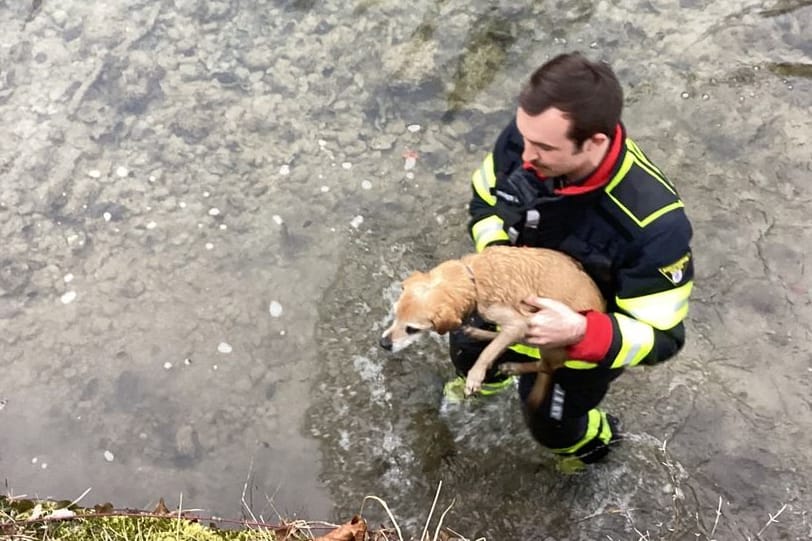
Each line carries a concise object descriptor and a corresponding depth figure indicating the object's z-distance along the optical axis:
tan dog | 2.76
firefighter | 2.42
